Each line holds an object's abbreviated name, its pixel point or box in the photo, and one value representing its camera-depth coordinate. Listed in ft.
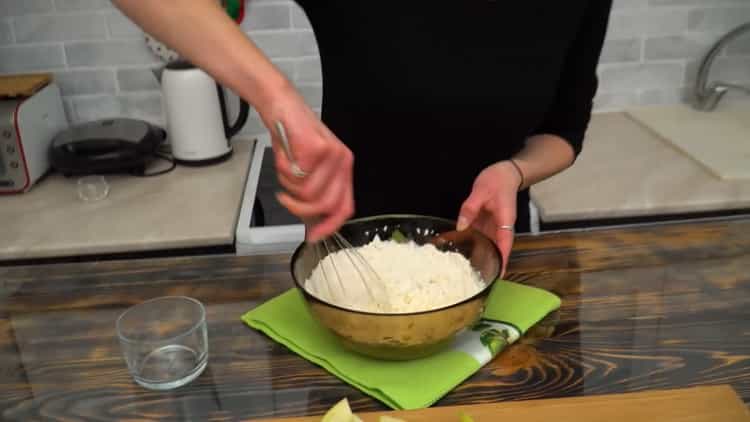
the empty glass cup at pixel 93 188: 5.69
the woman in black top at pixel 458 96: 3.75
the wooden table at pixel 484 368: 2.72
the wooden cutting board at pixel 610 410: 2.52
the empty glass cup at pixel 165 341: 2.82
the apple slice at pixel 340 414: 2.46
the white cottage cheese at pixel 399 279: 2.90
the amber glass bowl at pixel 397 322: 2.68
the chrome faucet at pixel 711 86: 6.70
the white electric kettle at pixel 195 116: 5.78
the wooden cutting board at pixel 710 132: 5.63
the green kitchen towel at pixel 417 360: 2.71
